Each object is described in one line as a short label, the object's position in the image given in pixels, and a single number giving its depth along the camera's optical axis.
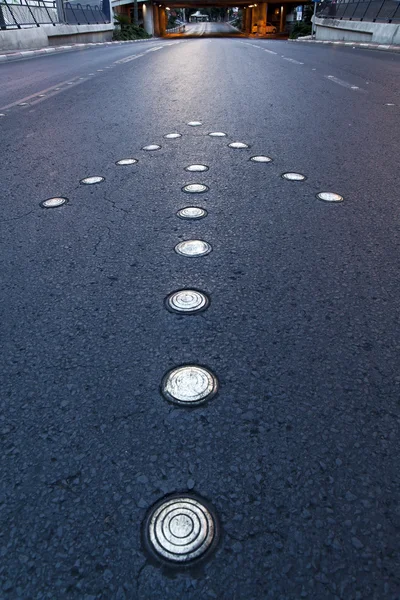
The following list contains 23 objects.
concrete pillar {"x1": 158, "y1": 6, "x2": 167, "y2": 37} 64.00
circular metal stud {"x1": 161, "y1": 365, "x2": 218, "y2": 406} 1.45
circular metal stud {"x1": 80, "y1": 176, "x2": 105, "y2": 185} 3.34
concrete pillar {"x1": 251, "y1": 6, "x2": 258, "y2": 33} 64.25
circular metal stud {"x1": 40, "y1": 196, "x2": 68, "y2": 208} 2.95
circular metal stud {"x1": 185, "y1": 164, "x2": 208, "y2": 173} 3.52
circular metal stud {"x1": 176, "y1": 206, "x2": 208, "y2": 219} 2.74
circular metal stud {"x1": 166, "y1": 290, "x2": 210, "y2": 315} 1.90
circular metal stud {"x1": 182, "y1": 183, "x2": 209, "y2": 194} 3.13
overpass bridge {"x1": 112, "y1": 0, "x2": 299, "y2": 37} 55.25
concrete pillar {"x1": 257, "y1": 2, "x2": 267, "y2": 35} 59.84
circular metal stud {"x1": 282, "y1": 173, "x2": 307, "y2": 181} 3.30
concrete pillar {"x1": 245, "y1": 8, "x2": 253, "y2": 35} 68.81
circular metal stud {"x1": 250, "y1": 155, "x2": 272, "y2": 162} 3.73
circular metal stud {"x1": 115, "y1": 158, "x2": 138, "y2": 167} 3.72
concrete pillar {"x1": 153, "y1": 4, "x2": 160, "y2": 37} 58.18
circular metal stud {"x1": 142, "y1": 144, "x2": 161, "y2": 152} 4.11
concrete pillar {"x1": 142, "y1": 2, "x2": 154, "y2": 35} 54.84
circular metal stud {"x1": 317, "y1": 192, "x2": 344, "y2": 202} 2.92
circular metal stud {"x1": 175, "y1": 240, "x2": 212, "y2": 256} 2.34
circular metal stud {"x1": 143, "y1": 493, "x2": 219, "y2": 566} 1.02
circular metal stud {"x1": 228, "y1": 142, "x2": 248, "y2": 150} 4.11
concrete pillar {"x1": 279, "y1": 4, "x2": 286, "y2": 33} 66.56
